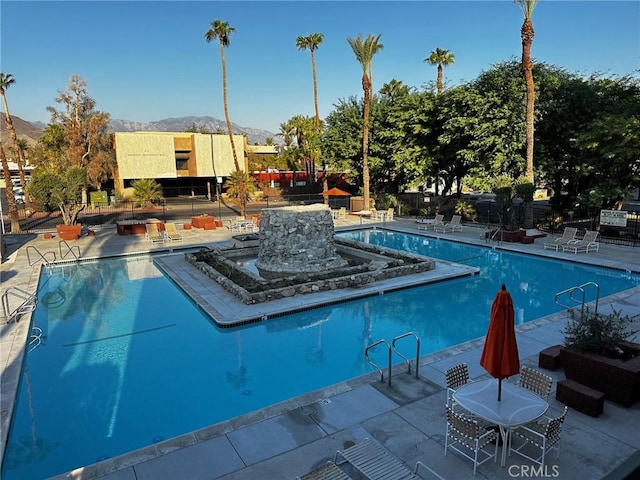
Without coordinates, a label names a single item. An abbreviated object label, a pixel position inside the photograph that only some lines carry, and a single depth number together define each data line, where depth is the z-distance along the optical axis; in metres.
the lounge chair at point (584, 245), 17.86
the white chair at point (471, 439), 4.98
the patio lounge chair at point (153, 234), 21.44
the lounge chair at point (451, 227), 23.59
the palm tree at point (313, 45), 40.12
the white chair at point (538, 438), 5.05
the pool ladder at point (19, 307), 10.86
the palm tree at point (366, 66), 28.95
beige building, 43.00
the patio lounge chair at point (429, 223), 24.78
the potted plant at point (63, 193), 21.25
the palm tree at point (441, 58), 37.91
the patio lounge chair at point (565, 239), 18.34
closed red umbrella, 5.18
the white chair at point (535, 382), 5.94
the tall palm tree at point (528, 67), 20.95
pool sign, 18.52
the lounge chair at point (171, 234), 21.97
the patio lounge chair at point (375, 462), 4.63
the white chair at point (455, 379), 6.20
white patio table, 5.12
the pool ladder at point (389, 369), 7.36
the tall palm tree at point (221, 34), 32.34
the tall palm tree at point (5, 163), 23.84
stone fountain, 13.56
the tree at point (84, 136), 40.66
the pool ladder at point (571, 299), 12.25
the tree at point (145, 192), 39.19
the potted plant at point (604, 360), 6.38
